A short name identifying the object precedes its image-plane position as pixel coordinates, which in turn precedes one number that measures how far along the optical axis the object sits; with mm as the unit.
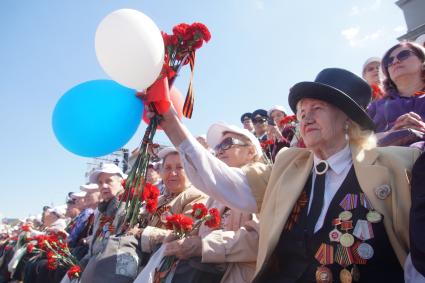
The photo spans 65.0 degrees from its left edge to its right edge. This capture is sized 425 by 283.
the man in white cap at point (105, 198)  3897
